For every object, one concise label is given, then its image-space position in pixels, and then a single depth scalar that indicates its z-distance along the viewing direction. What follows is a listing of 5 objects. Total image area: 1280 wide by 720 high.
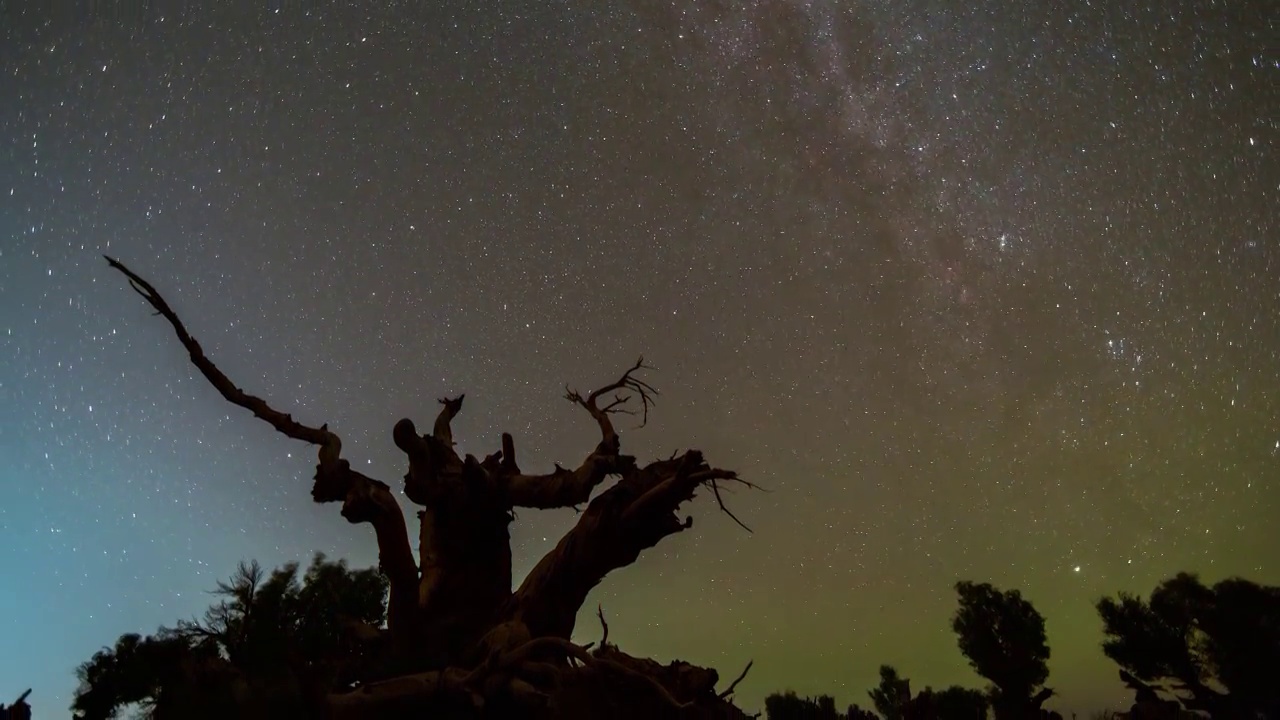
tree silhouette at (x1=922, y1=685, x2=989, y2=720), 27.55
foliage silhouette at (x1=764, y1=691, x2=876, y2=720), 10.51
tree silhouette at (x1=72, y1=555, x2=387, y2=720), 5.30
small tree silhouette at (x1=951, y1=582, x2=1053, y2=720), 27.08
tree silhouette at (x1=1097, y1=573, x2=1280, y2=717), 25.27
